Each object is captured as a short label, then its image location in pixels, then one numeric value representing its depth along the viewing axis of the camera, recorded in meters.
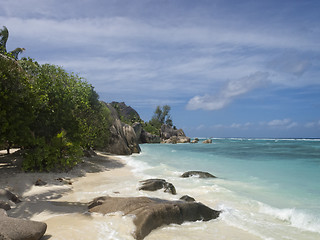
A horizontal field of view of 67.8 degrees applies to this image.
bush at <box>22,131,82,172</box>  12.01
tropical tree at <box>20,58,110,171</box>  12.18
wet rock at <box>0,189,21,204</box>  7.21
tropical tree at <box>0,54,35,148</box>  10.78
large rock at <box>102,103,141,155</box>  28.92
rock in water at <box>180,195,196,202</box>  8.70
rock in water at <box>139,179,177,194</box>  10.38
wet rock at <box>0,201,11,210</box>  6.50
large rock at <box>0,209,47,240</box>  4.39
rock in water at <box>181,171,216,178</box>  15.20
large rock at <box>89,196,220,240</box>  5.86
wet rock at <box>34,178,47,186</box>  10.19
